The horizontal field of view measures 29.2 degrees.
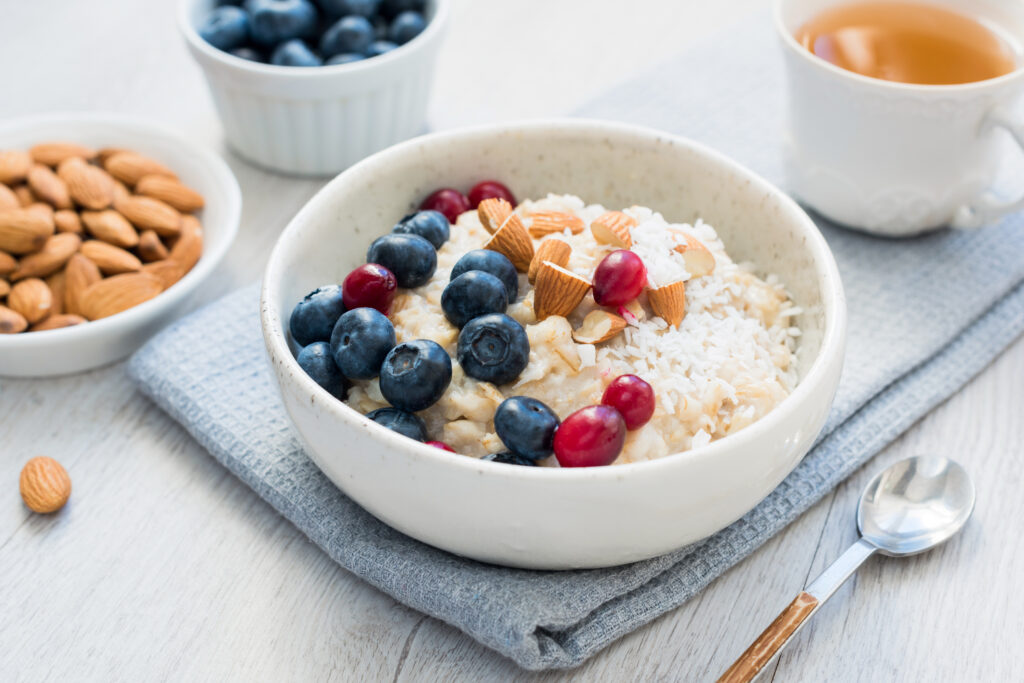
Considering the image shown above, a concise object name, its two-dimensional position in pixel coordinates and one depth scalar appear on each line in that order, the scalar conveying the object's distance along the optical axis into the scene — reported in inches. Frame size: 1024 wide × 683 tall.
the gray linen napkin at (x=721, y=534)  19.7
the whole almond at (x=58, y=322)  22.8
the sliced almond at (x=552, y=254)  20.9
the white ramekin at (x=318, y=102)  25.1
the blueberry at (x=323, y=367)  20.3
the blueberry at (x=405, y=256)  21.0
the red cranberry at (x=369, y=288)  20.7
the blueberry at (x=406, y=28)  26.1
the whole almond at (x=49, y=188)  24.0
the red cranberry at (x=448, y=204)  22.6
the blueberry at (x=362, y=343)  20.2
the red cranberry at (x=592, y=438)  19.3
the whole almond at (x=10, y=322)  22.5
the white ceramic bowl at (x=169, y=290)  22.4
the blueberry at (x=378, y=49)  25.8
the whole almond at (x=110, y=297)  23.0
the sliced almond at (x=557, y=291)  20.5
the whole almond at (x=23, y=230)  23.2
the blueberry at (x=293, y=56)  25.4
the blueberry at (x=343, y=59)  25.6
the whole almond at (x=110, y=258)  23.4
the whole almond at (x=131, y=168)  24.7
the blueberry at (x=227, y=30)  25.6
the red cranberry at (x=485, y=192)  22.8
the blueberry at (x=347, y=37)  25.7
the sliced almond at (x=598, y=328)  20.4
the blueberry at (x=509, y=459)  19.7
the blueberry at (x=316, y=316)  20.7
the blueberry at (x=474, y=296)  20.4
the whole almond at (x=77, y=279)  23.2
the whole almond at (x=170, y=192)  24.4
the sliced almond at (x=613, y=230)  21.3
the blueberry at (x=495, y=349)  20.0
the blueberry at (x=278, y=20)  25.6
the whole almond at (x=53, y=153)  24.7
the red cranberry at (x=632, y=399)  19.7
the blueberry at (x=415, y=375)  19.8
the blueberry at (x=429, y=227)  21.7
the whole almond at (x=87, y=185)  24.1
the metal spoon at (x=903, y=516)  20.0
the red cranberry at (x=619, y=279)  20.6
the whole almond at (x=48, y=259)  23.3
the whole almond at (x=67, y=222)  23.8
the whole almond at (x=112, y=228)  23.7
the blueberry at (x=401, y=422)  19.8
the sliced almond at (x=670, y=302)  20.8
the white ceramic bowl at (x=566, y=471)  18.8
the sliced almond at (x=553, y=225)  21.8
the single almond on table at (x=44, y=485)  21.2
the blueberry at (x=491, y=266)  20.8
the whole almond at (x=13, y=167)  24.2
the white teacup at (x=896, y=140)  23.2
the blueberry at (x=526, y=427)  19.5
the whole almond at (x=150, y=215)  24.0
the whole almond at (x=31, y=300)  22.8
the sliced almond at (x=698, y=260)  21.3
